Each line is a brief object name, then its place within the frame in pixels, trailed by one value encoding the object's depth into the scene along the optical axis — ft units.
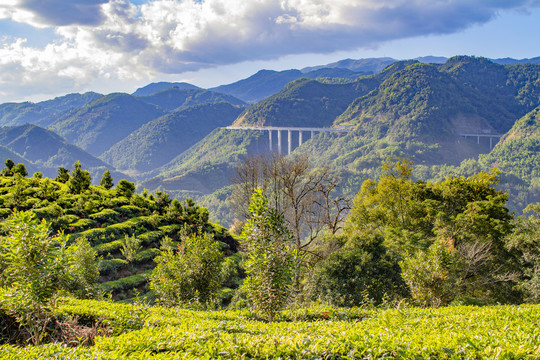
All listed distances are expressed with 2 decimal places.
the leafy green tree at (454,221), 63.82
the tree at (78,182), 90.45
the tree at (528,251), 57.52
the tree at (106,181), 104.68
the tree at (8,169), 100.09
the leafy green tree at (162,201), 97.89
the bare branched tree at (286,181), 77.30
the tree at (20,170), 101.56
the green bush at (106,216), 76.33
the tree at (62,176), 104.32
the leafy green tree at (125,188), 97.14
